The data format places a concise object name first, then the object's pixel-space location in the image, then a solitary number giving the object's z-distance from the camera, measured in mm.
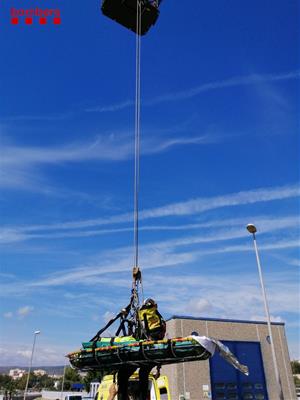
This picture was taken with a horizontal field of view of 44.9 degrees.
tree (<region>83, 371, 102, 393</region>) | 62944
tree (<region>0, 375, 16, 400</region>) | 115369
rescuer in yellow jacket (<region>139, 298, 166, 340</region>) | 8516
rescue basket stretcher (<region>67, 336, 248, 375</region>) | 7266
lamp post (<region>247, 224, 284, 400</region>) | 16188
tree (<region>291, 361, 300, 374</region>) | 101475
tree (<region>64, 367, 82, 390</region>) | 103062
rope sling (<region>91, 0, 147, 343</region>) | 8727
